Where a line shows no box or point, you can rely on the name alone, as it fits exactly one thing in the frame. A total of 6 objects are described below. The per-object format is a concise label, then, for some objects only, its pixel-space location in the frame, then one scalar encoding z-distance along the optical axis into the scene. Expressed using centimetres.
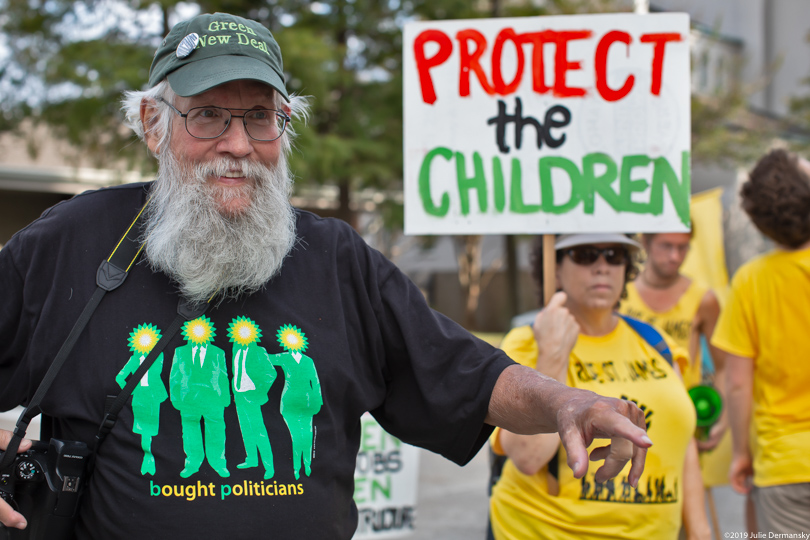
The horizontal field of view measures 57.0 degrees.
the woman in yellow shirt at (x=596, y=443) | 240
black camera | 153
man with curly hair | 302
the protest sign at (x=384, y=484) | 414
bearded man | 156
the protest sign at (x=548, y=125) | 267
